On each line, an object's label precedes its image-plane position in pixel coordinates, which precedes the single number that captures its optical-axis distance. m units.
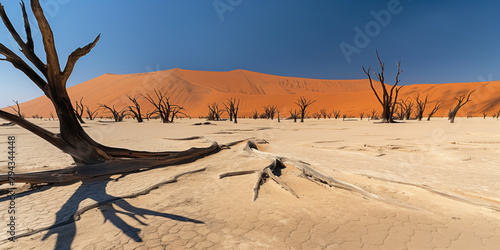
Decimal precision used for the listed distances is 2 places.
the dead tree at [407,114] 26.65
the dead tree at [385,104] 19.00
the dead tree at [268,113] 31.88
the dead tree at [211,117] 27.20
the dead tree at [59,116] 2.85
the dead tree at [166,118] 21.33
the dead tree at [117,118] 23.78
